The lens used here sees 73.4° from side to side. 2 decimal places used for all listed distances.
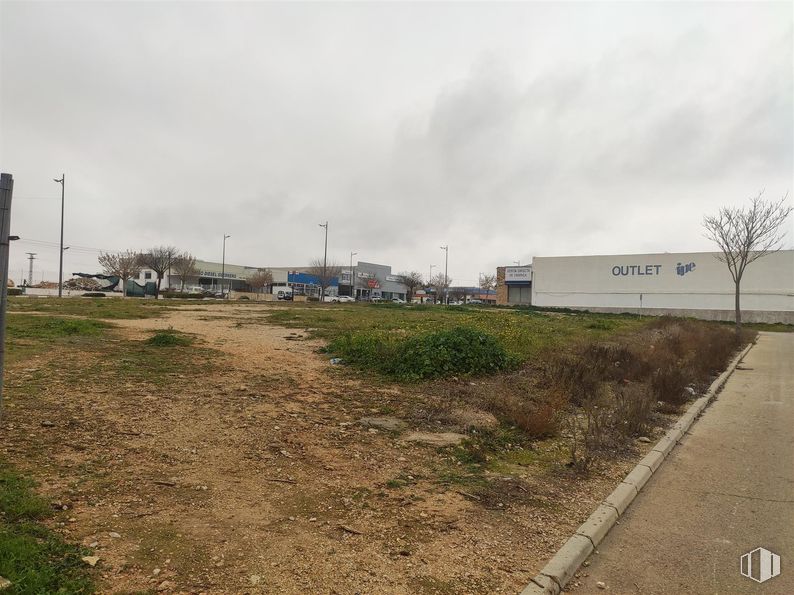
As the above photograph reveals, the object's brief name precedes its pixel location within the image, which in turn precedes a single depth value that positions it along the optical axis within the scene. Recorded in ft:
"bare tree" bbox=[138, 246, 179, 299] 223.30
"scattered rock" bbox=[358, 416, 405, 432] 22.56
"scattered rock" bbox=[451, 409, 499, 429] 23.48
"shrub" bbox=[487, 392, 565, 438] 22.66
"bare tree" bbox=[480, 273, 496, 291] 405.59
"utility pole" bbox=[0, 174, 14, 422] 13.53
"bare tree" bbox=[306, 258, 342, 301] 286.56
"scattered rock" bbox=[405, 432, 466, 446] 20.89
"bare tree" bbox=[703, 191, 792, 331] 87.48
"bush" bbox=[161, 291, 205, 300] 210.42
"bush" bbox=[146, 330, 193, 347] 41.78
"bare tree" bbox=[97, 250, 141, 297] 221.25
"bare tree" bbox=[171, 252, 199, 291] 251.80
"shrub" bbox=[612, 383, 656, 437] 23.97
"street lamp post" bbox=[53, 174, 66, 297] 156.66
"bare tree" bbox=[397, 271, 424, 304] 331.69
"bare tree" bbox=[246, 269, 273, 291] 299.17
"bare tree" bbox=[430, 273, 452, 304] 350.43
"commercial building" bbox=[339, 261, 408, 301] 344.08
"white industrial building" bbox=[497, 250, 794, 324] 169.78
